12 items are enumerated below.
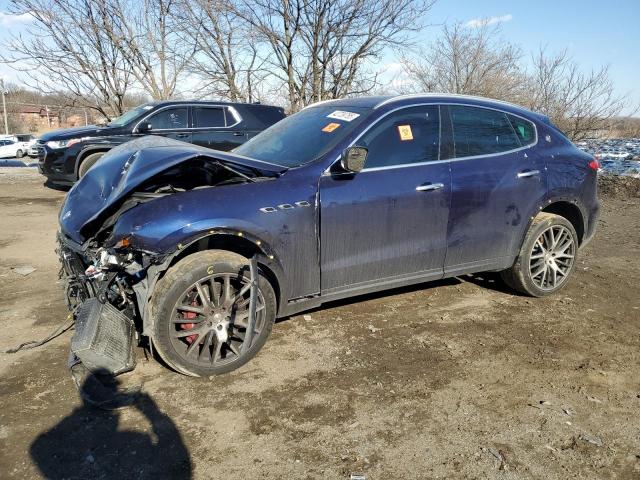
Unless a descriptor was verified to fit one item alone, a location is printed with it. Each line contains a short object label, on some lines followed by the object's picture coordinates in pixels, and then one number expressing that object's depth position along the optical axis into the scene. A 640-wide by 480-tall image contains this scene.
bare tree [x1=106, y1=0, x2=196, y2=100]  14.36
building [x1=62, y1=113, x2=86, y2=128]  42.59
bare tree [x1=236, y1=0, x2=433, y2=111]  13.27
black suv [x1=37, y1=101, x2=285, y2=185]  9.52
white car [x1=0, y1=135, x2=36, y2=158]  31.87
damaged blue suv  3.20
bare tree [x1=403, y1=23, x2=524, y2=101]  17.61
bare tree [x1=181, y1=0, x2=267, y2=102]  13.64
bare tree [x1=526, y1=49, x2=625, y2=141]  13.00
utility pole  36.23
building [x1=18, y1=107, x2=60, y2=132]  55.59
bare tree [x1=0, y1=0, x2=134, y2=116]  14.13
